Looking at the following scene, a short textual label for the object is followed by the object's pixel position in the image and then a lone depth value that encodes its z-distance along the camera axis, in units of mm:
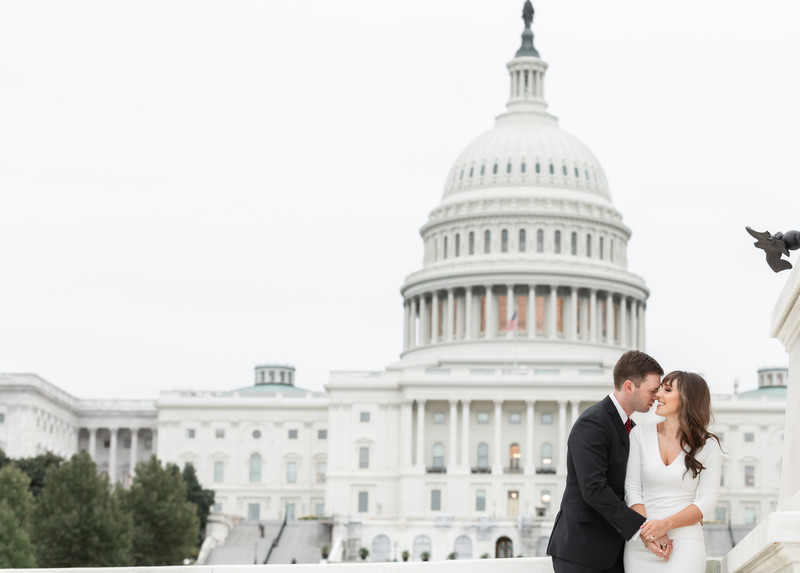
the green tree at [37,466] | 122412
